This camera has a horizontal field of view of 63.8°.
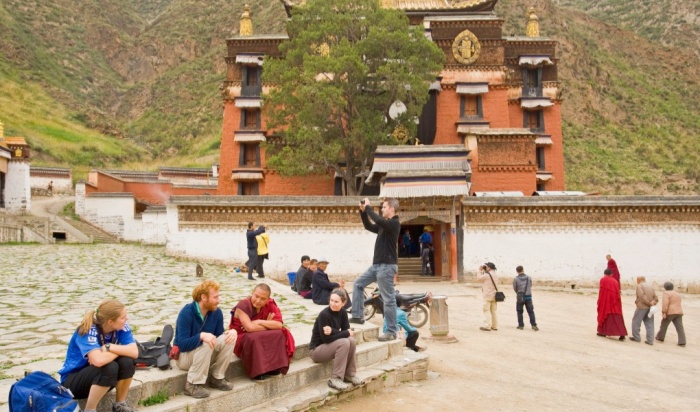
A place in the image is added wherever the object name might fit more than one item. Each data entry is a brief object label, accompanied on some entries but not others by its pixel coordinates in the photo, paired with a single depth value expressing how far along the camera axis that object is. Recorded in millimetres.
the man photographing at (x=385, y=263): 7879
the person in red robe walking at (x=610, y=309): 12922
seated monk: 6145
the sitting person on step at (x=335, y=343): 6879
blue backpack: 4461
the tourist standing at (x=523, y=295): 13070
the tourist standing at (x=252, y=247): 14781
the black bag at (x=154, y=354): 5758
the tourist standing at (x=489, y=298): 12555
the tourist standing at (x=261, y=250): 15391
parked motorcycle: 11406
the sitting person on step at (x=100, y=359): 4820
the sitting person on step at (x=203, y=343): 5621
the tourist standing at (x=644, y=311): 13047
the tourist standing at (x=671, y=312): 13125
